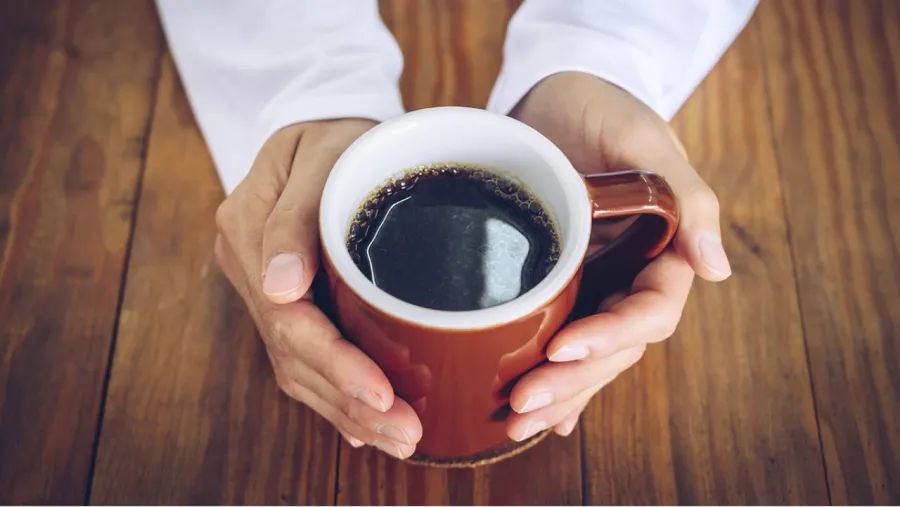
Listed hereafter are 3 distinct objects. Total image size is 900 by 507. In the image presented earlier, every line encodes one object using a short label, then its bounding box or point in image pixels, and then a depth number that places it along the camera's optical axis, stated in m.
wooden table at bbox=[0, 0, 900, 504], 0.71
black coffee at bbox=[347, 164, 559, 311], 0.50
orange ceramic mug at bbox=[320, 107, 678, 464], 0.44
